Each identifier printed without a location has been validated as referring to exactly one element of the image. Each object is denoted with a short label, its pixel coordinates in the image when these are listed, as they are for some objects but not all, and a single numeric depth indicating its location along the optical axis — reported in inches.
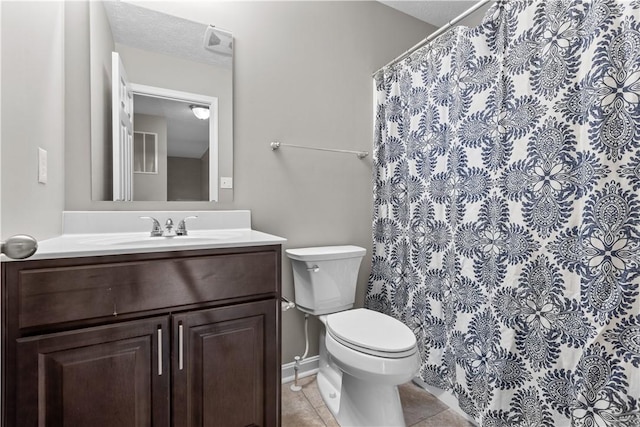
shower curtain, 38.4
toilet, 47.8
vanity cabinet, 33.3
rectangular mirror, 55.5
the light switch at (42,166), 41.5
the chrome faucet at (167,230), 54.4
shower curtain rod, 53.2
